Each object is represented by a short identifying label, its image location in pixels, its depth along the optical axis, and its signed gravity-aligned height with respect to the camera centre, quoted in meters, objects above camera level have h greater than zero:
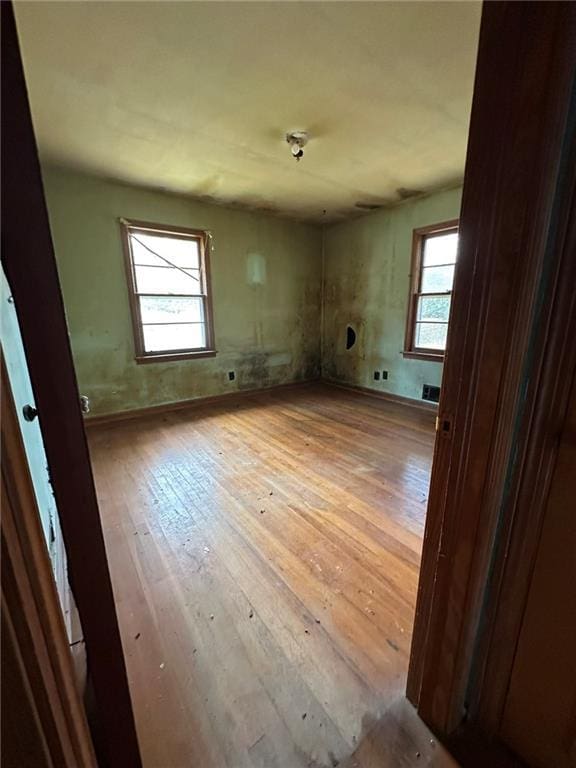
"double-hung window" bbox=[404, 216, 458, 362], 3.75 +0.21
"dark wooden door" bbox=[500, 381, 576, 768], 0.73 -0.82
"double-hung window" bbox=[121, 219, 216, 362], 3.65 +0.21
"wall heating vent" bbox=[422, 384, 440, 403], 3.94 -1.03
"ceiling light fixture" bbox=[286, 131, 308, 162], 2.36 +1.22
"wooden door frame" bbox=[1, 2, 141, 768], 0.43 -0.12
